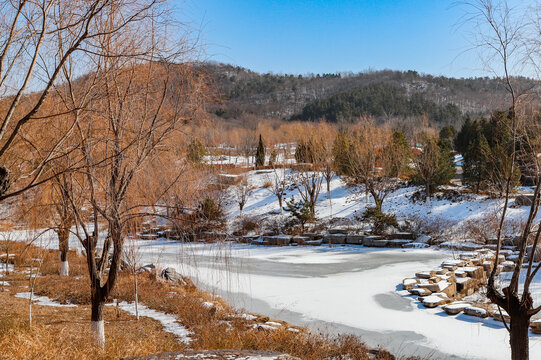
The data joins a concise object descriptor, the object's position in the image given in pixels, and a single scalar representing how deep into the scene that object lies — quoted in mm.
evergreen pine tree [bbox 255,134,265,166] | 39394
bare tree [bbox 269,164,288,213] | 26431
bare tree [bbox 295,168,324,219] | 23900
